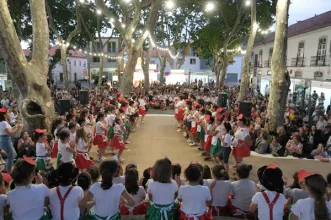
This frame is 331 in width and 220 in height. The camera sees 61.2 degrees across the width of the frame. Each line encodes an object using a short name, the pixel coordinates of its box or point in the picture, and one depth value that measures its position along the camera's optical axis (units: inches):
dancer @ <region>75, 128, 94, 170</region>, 228.4
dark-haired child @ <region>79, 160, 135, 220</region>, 121.1
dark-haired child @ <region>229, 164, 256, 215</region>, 154.7
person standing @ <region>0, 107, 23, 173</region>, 227.0
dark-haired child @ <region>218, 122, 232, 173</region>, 249.7
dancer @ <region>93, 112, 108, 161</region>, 277.0
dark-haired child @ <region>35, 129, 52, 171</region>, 211.4
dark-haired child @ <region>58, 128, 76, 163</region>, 209.2
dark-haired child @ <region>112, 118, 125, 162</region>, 289.6
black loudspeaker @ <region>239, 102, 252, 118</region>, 434.0
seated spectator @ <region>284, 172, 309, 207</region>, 147.1
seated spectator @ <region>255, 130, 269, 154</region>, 317.7
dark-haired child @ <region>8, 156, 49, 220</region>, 112.1
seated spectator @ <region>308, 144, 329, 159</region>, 309.0
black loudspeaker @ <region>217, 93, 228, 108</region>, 561.0
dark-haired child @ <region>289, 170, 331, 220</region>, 111.2
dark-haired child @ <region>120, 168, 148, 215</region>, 143.9
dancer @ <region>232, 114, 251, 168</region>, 245.3
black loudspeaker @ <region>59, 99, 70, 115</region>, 433.4
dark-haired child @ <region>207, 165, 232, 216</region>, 152.5
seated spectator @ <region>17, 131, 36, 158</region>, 253.2
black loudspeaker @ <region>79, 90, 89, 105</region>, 524.4
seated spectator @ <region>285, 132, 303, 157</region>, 310.2
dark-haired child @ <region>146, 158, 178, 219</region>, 129.6
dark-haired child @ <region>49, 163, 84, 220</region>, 120.0
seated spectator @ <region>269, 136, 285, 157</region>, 313.0
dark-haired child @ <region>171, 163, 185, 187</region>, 158.2
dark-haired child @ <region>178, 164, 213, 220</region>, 126.5
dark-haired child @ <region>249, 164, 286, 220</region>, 122.0
